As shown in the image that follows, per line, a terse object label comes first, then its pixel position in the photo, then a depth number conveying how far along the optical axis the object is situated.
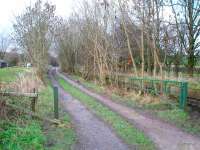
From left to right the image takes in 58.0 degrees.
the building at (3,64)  51.60
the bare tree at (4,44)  67.43
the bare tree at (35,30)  19.26
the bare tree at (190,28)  14.78
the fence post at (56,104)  6.40
